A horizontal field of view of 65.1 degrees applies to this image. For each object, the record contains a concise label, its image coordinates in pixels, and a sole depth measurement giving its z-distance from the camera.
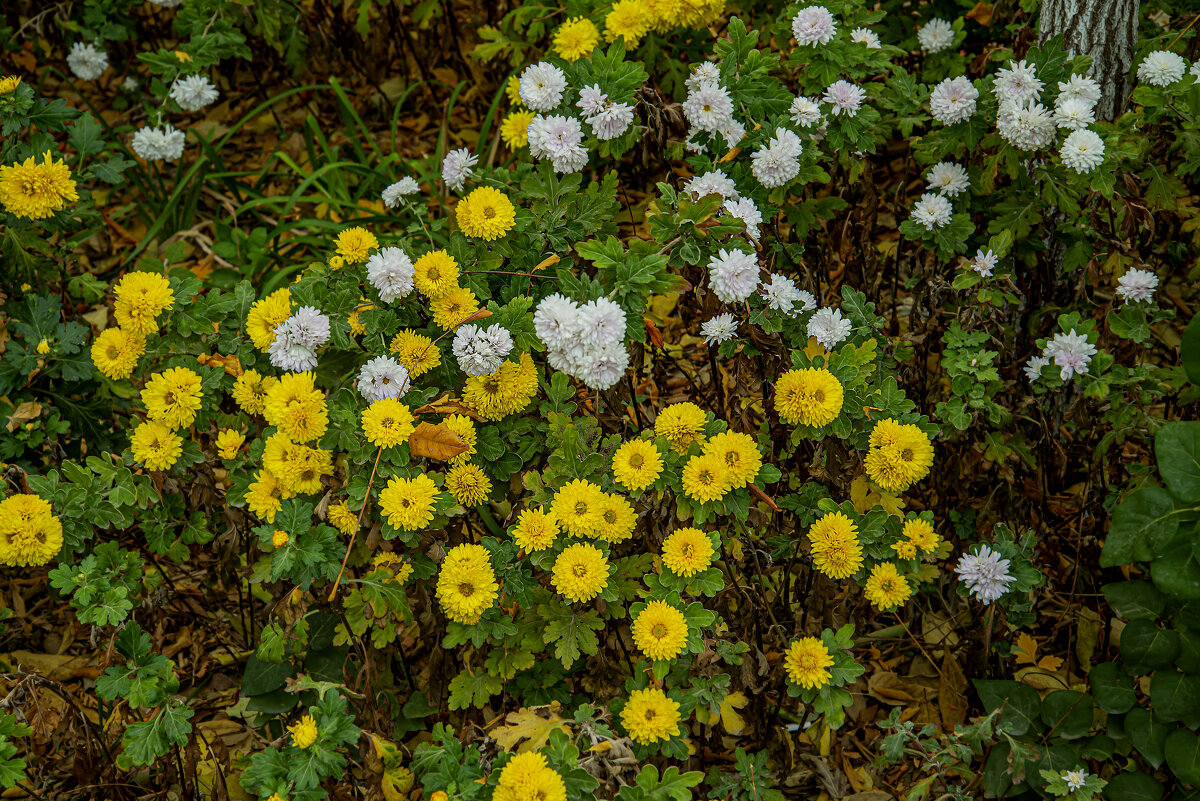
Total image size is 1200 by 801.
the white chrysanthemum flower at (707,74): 2.21
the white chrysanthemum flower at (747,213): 1.98
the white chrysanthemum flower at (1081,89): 2.16
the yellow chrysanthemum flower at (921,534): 2.01
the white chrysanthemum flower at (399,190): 2.54
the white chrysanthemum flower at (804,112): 2.24
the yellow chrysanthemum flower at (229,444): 2.07
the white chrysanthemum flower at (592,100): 2.14
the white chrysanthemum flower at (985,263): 2.22
